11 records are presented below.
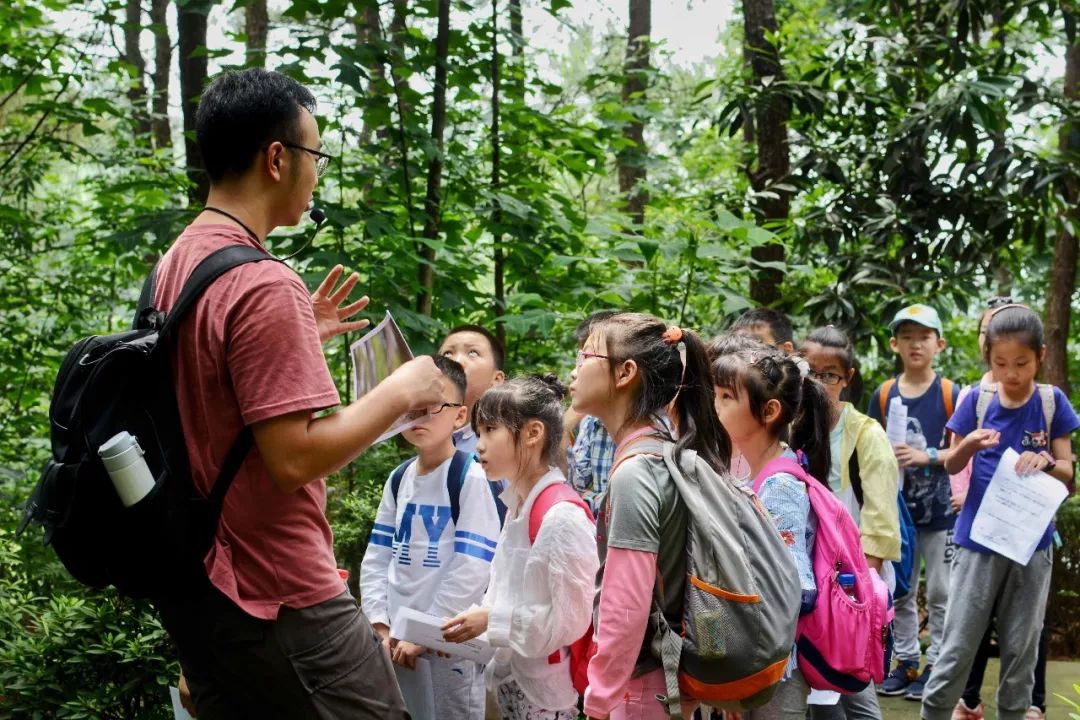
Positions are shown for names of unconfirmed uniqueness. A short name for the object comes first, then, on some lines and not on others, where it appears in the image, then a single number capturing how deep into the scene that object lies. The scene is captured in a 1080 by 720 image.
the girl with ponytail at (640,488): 2.60
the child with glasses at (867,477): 4.46
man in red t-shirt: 2.00
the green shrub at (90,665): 3.88
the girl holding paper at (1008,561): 4.60
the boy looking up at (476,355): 4.83
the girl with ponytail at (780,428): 3.38
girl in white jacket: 3.29
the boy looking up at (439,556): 3.79
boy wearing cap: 5.68
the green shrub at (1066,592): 6.91
